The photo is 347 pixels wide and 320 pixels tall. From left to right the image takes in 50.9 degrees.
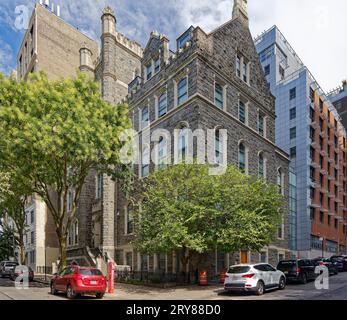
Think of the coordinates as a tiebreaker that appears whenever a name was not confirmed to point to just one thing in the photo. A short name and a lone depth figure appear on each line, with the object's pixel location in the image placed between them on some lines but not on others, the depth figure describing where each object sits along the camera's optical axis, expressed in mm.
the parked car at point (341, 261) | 33122
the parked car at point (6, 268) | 34156
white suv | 17516
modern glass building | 51875
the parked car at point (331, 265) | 27450
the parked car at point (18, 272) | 30347
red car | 17250
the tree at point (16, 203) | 23359
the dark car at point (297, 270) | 22219
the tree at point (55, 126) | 19016
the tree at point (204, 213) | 20047
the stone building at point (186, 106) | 27359
